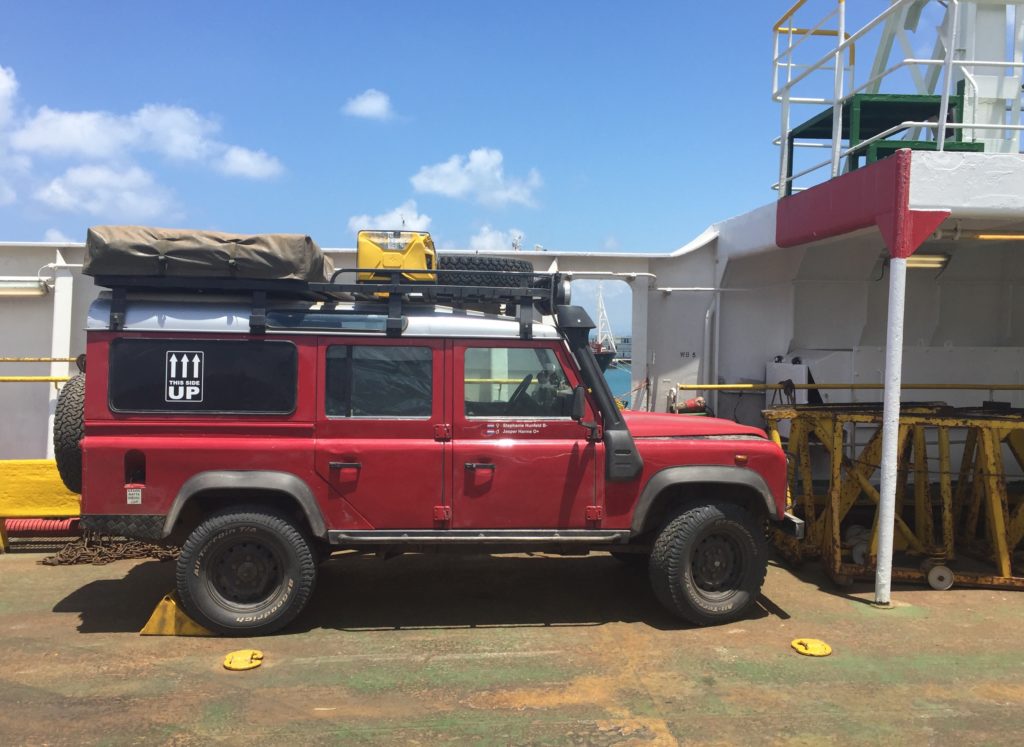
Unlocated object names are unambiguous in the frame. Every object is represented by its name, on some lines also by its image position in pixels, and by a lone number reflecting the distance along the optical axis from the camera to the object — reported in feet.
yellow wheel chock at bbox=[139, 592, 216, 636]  16.05
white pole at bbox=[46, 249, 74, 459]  28.19
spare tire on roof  17.76
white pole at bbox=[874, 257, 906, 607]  18.62
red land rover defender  15.58
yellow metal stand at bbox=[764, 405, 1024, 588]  19.85
